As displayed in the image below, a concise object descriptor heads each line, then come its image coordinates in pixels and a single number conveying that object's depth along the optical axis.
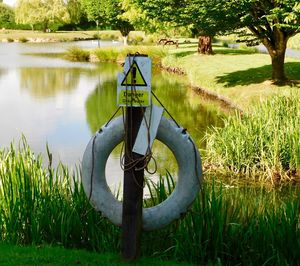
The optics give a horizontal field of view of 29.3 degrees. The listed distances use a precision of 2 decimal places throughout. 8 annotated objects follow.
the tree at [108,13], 51.97
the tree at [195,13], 16.14
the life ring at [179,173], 5.14
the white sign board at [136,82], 4.98
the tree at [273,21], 14.66
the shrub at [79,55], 36.50
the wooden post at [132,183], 5.08
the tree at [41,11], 62.28
